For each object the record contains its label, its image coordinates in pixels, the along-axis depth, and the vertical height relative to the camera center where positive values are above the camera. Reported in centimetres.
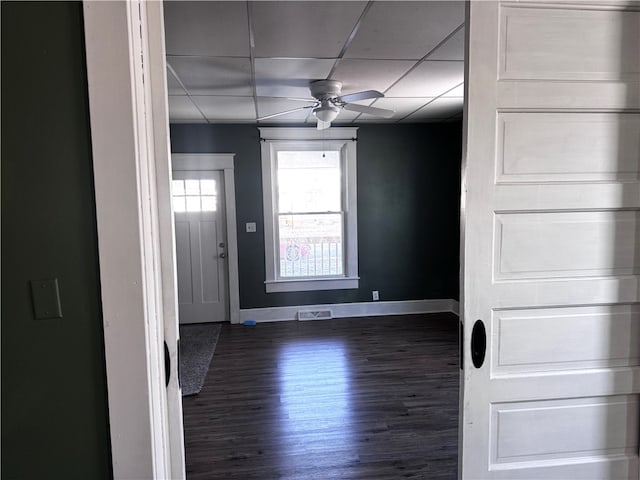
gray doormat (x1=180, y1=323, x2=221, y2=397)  321 -140
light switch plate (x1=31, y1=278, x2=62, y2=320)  94 -19
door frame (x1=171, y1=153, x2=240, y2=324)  466 +33
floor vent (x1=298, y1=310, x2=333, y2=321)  491 -130
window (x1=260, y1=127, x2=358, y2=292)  479 +9
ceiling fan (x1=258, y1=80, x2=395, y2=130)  295 +97
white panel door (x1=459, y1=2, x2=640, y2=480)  118 -10
